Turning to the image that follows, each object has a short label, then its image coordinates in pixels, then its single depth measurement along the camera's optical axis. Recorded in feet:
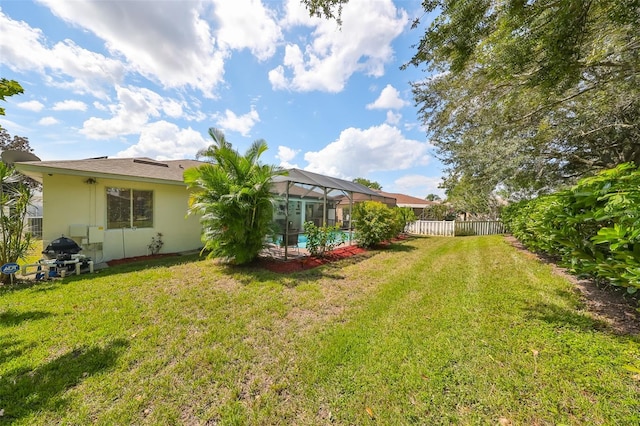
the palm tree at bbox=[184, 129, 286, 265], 20.07
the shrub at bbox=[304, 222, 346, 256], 25.57
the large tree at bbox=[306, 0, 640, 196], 11.83
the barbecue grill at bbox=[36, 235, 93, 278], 18.17
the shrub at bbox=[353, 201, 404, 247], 32.09
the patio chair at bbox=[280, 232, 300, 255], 31.31
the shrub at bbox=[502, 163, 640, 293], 6.61
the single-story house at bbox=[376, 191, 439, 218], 101.40
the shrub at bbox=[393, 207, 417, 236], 48.33
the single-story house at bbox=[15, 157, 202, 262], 20.86
